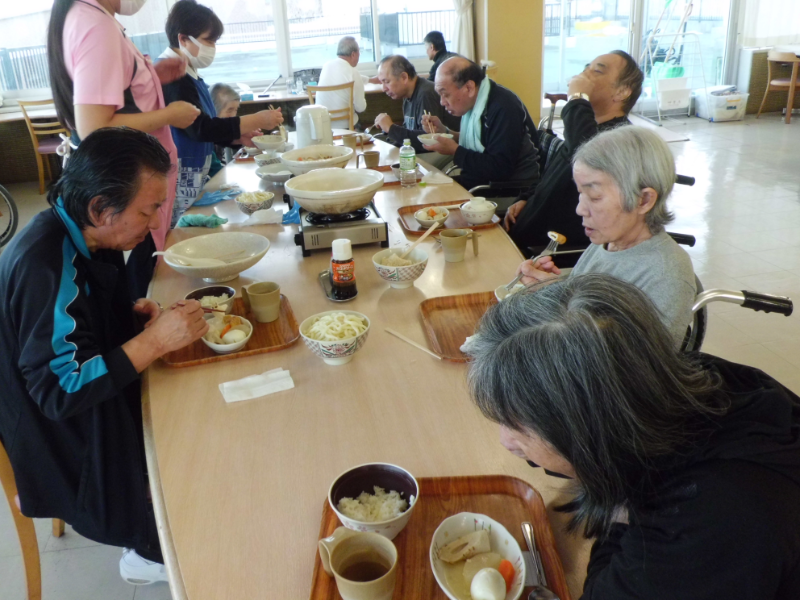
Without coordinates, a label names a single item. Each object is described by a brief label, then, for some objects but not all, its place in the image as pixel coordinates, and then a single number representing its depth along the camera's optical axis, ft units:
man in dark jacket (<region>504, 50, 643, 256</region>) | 7.68
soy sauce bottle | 5.33
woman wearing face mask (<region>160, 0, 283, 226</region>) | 8.93
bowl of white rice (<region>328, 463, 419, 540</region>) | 2.95
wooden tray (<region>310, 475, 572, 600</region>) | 2.79
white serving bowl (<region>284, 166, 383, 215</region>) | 6.45
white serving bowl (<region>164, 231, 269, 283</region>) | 6.12
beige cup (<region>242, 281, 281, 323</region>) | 5.16
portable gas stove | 6.62
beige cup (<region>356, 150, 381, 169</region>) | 10.39
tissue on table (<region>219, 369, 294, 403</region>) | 4.23
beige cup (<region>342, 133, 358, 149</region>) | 12.53
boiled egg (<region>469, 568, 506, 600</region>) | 2.63
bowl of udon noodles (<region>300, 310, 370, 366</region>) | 4.39
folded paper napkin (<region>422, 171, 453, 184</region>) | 9.49
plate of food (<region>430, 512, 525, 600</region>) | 2.67
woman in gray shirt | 4.83
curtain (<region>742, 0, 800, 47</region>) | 25.91
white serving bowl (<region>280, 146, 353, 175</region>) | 8.63
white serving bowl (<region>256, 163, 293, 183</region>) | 9.79
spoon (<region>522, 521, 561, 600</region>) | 2.67
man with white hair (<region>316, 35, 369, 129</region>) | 19.29
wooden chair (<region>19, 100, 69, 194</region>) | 19.06
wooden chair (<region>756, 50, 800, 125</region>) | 24.16
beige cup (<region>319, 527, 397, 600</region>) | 2.66
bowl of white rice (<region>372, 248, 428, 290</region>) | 5.62
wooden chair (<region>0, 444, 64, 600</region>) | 4.79
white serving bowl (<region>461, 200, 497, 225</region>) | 7.18
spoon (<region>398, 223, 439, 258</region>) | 5.90
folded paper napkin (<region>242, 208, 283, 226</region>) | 7.95
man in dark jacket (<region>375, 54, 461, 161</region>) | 14.44
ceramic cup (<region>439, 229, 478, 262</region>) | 6.22
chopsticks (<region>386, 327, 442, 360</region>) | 4.63
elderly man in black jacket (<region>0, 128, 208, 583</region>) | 4.09
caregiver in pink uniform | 6.33
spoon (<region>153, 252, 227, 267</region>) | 5.95
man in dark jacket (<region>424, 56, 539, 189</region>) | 10.05
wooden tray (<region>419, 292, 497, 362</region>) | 4.73
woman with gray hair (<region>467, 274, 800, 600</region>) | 2.19
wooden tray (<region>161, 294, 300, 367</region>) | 4.69
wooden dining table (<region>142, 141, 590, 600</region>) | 2.98
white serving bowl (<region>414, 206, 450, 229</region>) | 7.12
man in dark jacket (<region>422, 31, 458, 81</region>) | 20.03
